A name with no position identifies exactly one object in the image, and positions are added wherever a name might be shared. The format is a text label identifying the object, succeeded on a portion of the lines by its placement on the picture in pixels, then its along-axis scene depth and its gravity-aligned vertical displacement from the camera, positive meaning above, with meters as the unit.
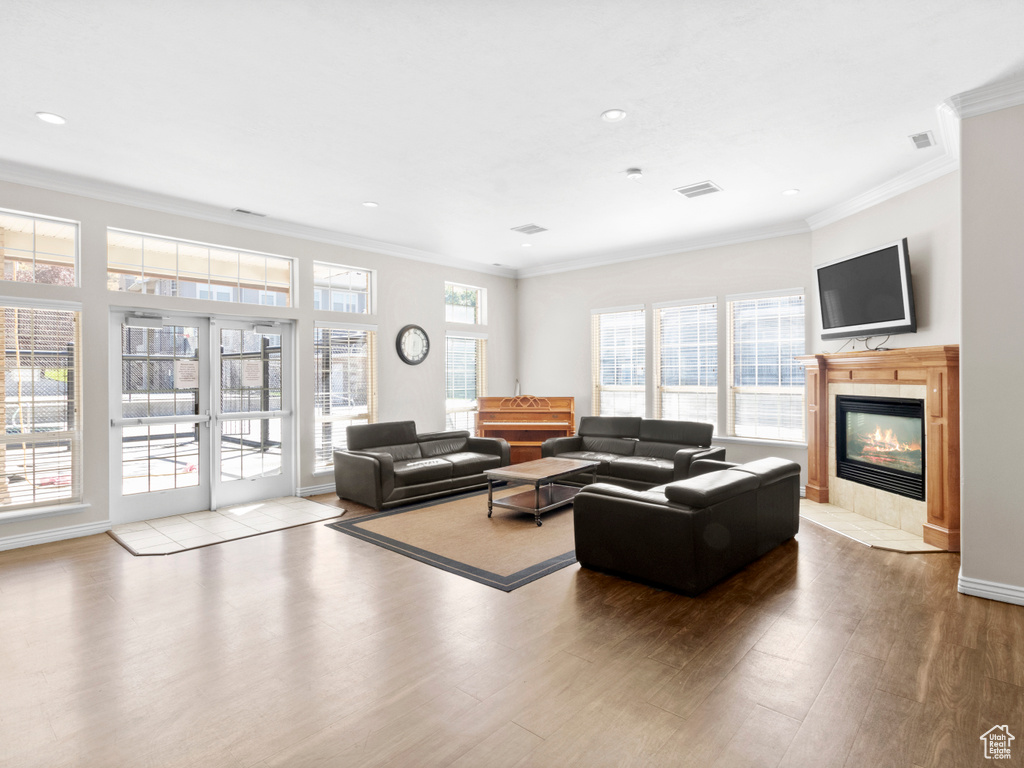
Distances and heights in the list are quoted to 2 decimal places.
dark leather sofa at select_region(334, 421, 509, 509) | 5.66 -0.89
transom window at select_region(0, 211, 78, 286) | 4.48 +1.14
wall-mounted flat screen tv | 4.72 +0.79
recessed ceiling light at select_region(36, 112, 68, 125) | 3.51 +1.72
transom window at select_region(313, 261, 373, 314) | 6.52 +1.16
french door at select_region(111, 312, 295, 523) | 5.18 -0.30
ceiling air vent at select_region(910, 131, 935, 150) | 3.95 +1.74
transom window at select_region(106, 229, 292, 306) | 5.13 +1.15
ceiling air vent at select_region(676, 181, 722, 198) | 4.91 +1.73
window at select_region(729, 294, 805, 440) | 6.25 +0.15
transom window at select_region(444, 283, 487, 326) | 8.01 +1.18
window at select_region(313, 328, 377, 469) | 6.51 -0.01
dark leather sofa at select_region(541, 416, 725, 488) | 5.86 -0.77
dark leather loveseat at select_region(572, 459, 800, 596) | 3.36 -0.95
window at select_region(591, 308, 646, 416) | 7.54 +0.28
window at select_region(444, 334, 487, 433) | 7.98 +0.06
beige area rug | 3.91 -1.29
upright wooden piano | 7.49 -0.52
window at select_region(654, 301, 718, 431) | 6.88 +0.26
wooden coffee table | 5.16 -0.90
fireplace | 4.69 -0.58
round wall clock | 7.19 +0.51
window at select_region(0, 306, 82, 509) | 4.47 -0.19
